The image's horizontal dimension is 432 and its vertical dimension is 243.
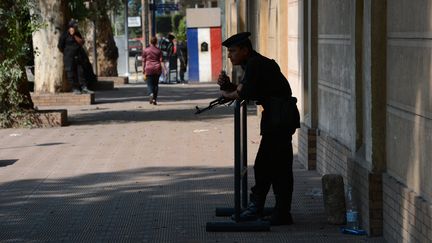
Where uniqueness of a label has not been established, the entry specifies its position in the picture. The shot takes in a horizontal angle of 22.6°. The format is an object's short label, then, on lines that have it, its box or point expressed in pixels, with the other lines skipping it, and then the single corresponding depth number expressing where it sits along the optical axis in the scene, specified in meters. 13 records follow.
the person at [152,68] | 26.53
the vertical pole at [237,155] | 8.90
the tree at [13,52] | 19.39
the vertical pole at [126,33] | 41.59
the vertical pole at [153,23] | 45.22
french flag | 38.16
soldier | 9.30
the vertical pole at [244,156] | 9.68
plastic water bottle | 9.11
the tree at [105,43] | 40.38
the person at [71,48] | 25.44
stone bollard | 9.50
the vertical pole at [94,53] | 38.22
